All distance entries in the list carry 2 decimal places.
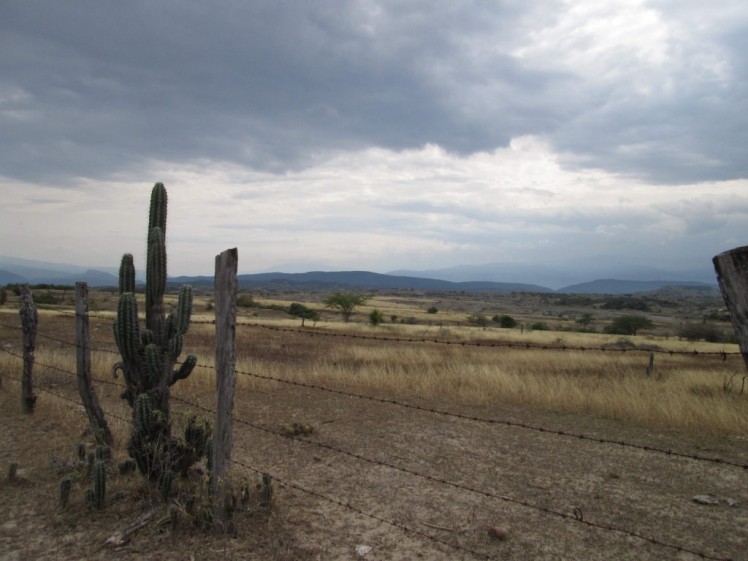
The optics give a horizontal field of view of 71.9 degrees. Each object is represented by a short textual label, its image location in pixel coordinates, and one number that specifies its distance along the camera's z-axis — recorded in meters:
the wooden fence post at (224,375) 4.53
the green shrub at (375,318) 44.19
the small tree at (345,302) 50.38
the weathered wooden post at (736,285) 2.65
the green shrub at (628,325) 49.03
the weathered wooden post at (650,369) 14.57
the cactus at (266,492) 5.32
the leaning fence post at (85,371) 7.00
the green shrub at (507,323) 54.59
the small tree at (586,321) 61.64
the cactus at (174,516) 4.66
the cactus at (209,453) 4.81
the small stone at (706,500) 6.31
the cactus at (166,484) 5.16
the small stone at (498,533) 5.06
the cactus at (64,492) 5.12
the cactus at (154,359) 5.45
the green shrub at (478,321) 54.45
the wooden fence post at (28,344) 8.68
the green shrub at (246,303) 63.15
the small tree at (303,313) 46.34
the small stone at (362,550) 4.64
